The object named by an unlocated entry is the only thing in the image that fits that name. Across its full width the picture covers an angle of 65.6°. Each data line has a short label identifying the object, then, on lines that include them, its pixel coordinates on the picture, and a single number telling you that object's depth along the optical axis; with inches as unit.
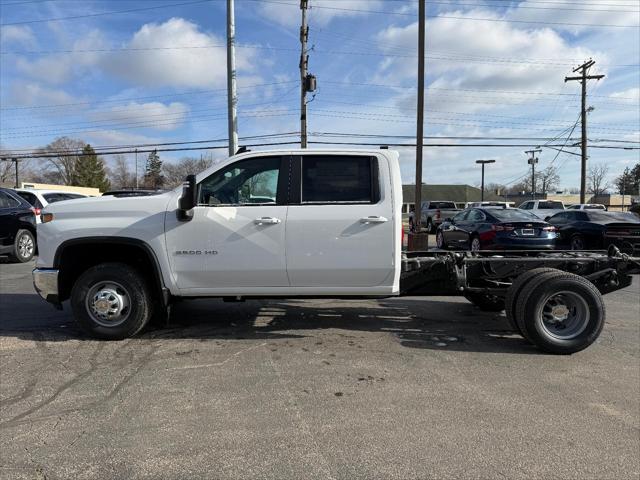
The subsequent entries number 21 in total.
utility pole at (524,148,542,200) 2782.7
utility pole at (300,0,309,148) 1018.1
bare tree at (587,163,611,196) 4648.4
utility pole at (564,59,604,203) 1376.7
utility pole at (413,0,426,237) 649.0
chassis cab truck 202.8
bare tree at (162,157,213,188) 2672.2
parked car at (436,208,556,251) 495.8
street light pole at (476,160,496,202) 2718.5
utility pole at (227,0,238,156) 709.3
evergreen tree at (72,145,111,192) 3555.6
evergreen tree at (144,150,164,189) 3890.3
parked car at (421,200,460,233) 1101.1
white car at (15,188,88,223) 505.4
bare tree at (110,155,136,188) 4019.2
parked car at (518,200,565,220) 1069.4
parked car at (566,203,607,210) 1060.8
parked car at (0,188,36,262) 444.1
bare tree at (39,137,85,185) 3628.7
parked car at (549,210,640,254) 543.5
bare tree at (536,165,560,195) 4349.4
